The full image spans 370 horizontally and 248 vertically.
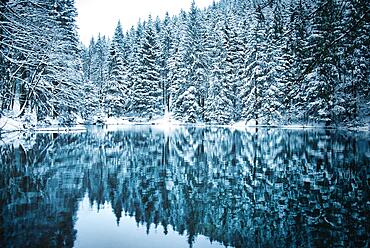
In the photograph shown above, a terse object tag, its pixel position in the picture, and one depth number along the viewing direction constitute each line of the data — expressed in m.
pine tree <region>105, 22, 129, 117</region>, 60.66
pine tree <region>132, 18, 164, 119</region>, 56.81
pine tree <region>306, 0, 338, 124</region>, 36.53
